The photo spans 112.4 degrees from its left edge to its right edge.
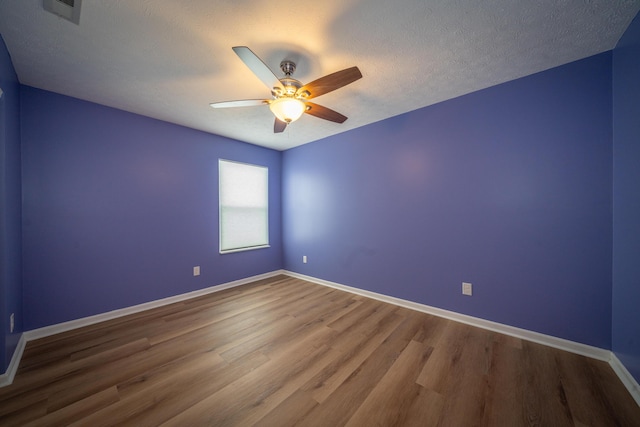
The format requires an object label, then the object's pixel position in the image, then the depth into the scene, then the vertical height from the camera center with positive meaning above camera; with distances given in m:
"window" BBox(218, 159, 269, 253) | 3.59 +0.12
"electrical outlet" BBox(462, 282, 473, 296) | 2.32 -0.83
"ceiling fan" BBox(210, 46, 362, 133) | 1.49 +0.97
